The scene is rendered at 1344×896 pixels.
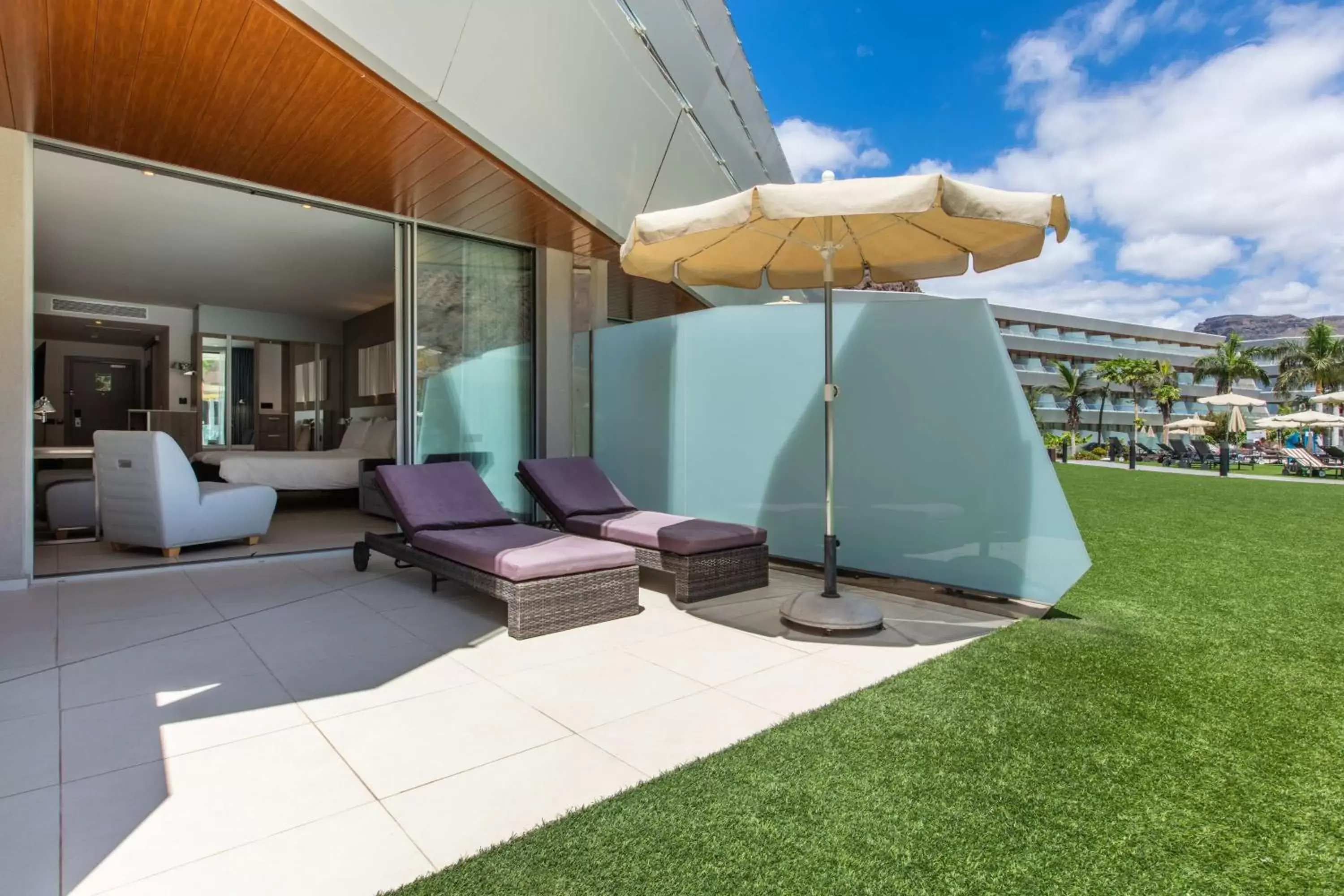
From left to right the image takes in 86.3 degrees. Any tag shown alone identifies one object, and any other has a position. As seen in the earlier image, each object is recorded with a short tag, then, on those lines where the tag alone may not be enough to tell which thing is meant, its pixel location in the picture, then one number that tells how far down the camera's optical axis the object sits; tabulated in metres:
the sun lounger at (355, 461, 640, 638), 3.96
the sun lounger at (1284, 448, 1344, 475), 20.48
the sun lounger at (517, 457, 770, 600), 4.76
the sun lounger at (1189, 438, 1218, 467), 24.06
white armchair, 5.86
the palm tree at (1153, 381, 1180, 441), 43.44
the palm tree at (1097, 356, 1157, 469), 43.34
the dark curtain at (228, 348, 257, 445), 13.18
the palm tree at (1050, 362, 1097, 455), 48.06
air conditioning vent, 11.59
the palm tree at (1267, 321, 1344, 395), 39.62
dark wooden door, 14.38
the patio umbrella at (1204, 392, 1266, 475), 26.56
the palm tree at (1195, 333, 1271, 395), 46.12
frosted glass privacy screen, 4.59
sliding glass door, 7.05
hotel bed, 8.63
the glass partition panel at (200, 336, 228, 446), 12.80
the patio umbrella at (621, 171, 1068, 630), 3.28
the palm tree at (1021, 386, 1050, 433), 50.81
